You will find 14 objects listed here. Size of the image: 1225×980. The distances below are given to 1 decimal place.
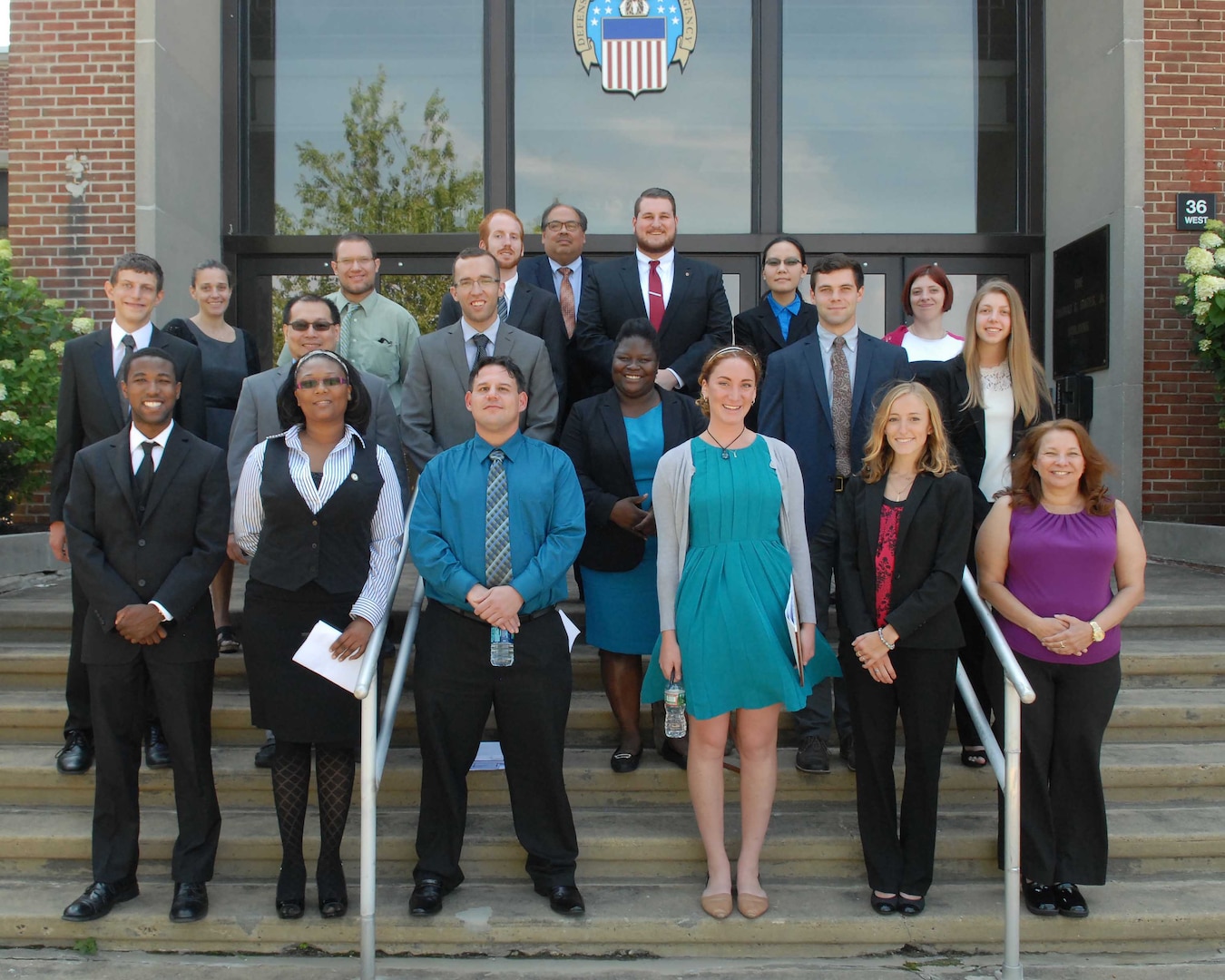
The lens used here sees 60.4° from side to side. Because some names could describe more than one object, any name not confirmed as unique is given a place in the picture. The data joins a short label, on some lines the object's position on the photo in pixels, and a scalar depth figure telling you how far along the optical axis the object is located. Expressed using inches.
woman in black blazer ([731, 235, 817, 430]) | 196.7
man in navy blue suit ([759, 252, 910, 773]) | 173.0
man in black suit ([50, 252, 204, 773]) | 169.9
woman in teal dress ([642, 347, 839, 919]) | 147.2
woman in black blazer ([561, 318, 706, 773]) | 169.3
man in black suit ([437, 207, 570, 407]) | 195.3
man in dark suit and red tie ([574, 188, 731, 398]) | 195.5
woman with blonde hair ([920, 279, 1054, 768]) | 167.2
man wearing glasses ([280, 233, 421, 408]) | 203.0
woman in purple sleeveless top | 147.8
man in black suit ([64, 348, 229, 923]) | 147.1
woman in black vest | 144.5
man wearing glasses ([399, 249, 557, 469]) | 180.4
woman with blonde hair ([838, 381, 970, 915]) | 146.9
